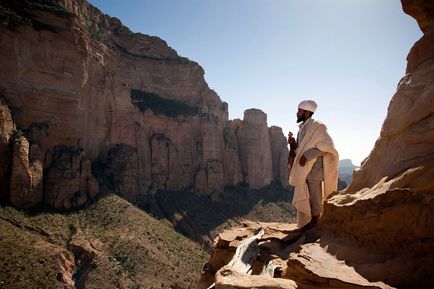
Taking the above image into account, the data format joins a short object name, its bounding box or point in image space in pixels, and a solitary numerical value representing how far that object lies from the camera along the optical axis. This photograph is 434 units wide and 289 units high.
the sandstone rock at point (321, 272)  3.58
